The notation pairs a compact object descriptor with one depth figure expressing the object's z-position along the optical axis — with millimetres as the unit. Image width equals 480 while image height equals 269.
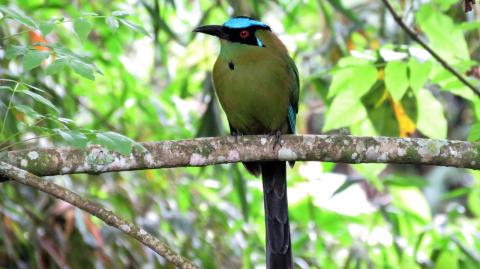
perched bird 5941
